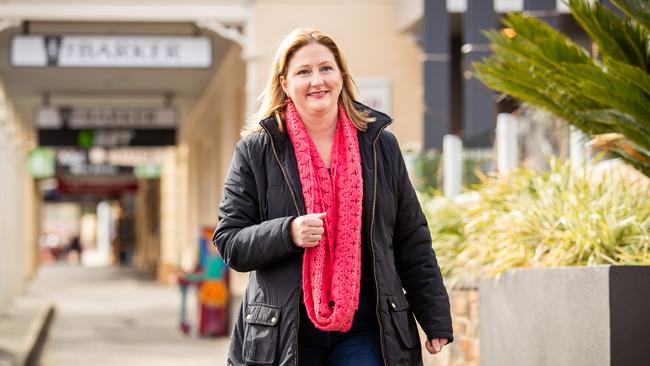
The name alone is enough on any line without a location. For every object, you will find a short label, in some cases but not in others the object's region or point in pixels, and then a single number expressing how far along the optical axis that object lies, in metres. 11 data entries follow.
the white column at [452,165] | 14.88
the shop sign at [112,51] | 20.71
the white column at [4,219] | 25.19
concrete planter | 6.93
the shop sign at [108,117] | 30.16
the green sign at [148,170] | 48.12
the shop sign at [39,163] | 43.42
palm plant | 7.92
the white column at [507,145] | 13.34
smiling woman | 5.18
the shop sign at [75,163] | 48.54
